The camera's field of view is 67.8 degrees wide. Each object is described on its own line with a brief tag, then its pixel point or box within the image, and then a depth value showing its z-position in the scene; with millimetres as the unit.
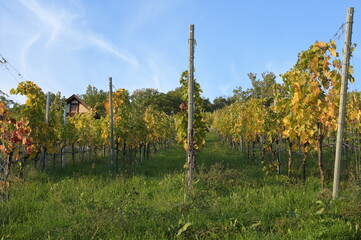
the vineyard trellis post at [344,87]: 4922
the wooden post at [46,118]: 8719
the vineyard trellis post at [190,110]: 5504
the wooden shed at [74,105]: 37594
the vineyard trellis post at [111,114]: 8953
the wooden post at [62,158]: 10537
